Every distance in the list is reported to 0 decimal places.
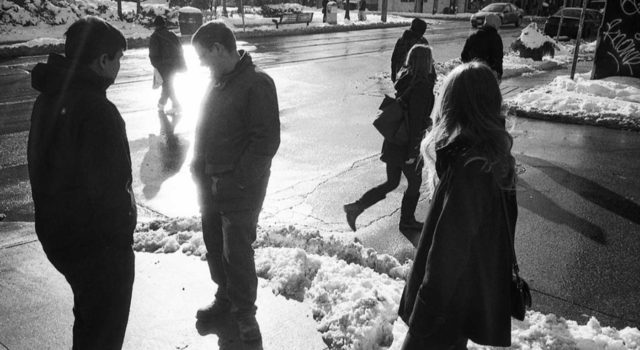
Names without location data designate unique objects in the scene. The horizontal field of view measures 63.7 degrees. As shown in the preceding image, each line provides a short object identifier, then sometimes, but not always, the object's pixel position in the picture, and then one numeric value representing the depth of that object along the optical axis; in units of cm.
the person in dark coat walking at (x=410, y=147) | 484
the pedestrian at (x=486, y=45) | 740
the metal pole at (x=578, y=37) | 1171
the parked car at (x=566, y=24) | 2516
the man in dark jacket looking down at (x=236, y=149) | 320
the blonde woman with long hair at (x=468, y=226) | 212
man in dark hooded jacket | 234
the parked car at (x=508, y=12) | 3338
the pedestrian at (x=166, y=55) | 938
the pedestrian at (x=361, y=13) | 3575
